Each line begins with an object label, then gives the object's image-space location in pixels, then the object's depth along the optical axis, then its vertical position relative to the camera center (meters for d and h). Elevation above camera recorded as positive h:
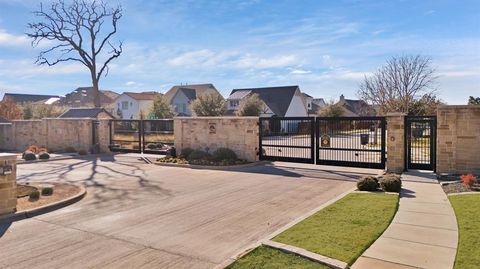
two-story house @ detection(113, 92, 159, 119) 63.91 +3.56
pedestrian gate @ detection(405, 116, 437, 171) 13.32 -0.52
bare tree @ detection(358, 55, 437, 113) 31.06 +2.90
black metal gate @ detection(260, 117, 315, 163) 16.66 -0.66
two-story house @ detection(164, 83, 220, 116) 61.28 +4.15
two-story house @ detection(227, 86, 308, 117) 51.97 +3.61
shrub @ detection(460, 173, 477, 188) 10.02 -1.49
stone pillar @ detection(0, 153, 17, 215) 8.28 -1.29
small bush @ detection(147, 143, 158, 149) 21.73 -1.21
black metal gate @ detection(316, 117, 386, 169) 15.04 -0.58
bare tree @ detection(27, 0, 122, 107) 36.94 +8.67
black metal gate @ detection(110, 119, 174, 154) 21.23 -0.63
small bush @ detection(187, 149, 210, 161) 17.58 -1.41
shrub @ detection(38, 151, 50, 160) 19.92 -1.62
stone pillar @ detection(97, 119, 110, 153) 23.02 -0.56
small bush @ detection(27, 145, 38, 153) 22.57 -1.43
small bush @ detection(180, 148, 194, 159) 18.56 -1.34
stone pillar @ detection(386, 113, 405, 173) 13.59 -0.60
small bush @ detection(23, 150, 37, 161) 19.25 -1.57
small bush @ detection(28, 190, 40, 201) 9.69 -1.80
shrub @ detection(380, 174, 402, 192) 9.82 -1.54
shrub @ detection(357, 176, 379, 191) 10.11 -1.60
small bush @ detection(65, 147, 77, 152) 23.49 -1.49
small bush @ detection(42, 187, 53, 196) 10.18 -1.77
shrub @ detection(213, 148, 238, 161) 17.27 -1.38
